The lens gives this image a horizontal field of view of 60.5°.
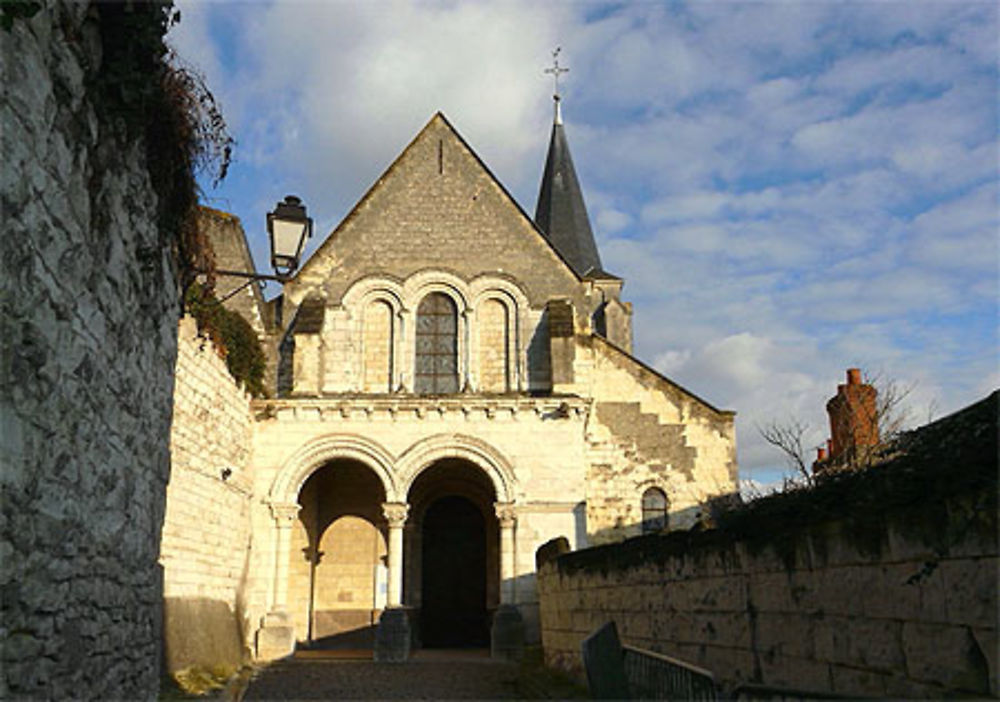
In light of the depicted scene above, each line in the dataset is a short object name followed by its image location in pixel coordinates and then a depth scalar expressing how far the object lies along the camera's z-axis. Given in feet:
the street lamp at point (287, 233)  27.35
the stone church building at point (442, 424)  50.62
